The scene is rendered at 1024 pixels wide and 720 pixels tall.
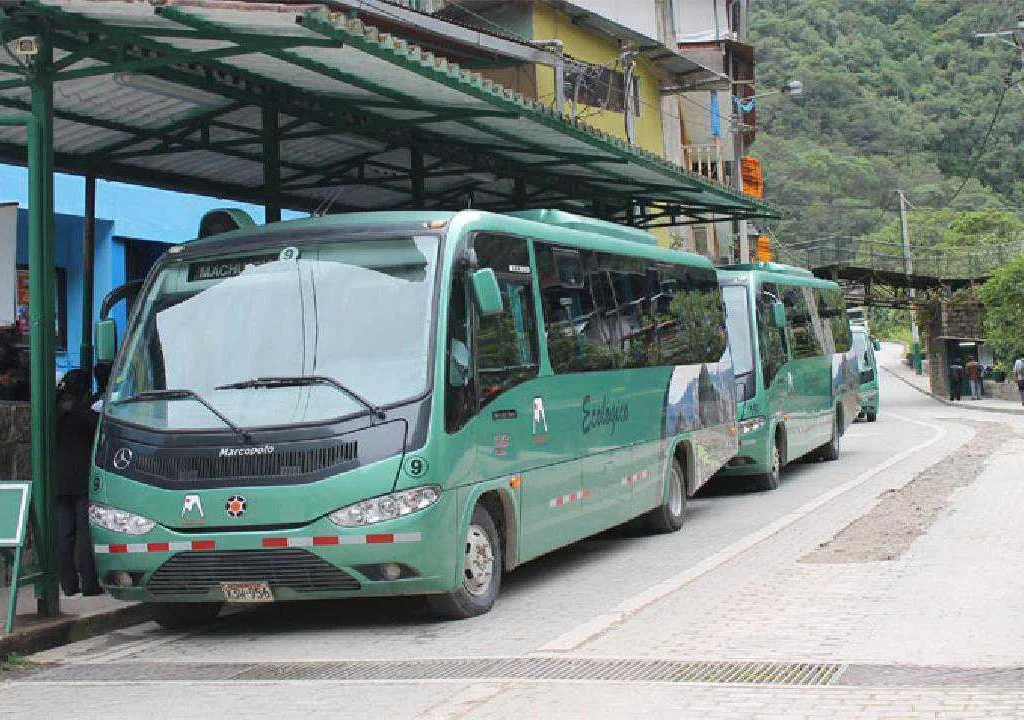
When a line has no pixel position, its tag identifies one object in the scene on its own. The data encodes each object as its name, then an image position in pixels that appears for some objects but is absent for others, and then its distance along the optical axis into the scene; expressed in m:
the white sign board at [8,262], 10.52
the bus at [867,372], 38.94
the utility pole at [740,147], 46.19
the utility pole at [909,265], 65.12
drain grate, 7.38
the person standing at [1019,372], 49.12
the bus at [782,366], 19.33
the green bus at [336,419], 9.13
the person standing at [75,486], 10.60
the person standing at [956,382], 59.78
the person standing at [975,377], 59.91
